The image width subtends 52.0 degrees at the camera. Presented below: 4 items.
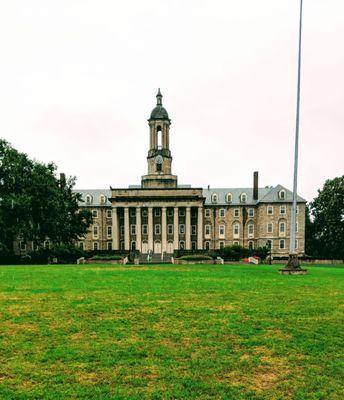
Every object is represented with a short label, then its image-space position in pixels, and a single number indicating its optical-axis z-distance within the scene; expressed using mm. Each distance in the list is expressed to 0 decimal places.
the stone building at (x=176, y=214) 69875
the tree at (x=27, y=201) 45875
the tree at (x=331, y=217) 65188
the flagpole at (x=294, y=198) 26391
